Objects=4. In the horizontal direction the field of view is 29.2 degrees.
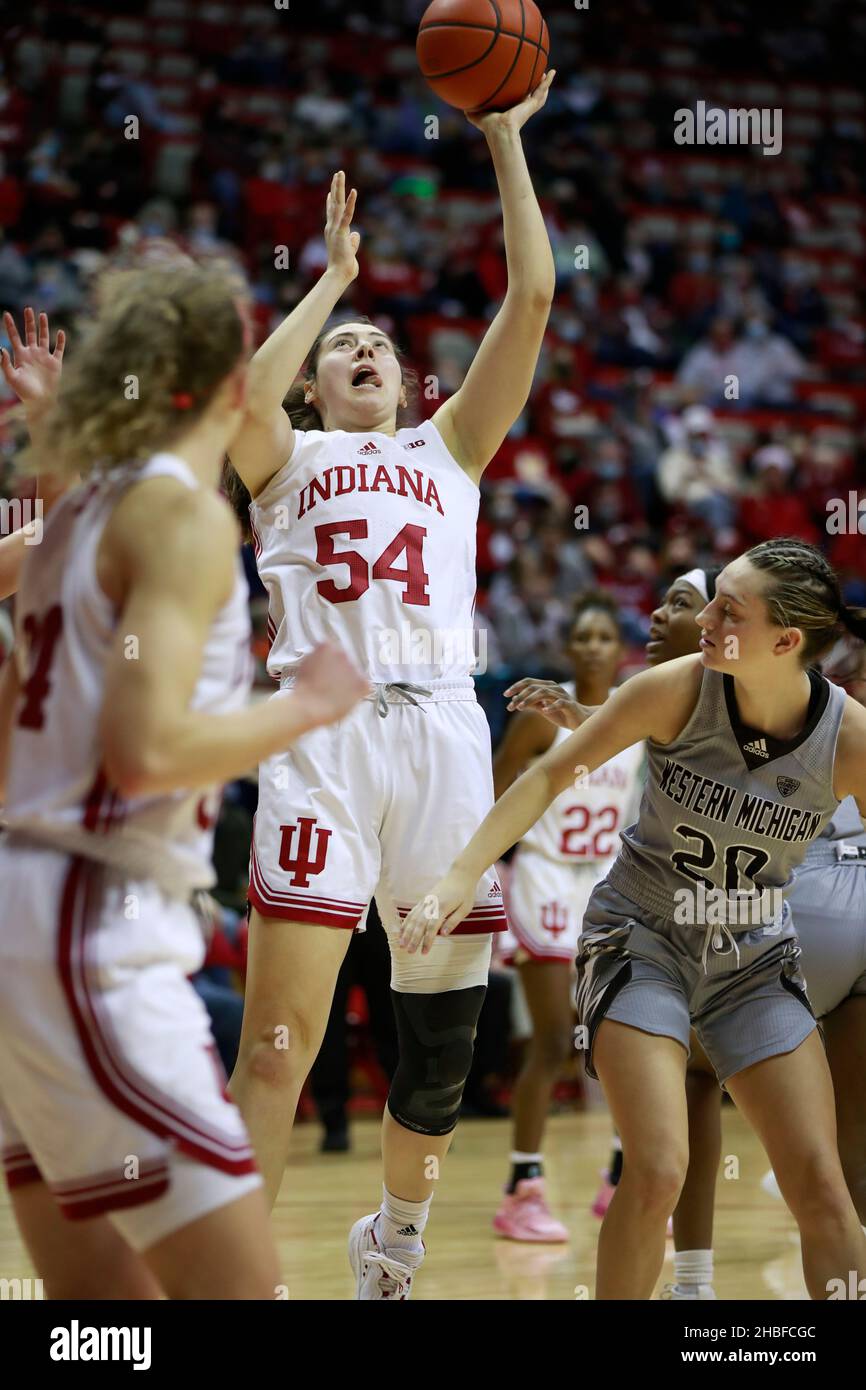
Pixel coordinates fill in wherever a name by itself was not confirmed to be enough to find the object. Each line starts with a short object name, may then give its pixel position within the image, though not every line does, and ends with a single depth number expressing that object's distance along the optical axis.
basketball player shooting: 3.67
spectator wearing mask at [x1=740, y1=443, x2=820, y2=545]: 13.72
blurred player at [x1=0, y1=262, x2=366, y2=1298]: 2.24
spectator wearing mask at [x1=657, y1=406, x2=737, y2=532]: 13.58
